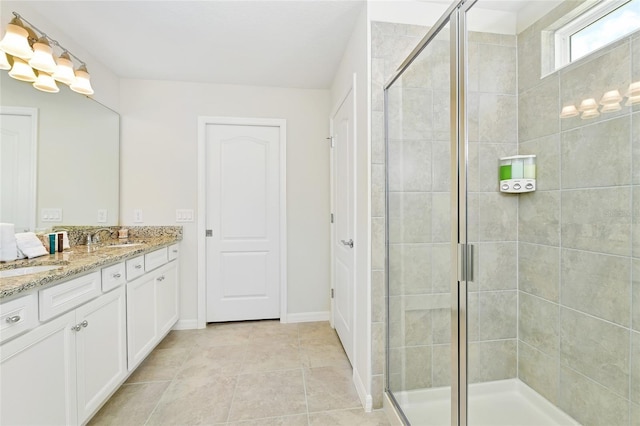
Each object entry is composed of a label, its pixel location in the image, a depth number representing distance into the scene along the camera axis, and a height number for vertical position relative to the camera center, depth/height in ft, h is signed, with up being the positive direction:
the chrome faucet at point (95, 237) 7.12 -0.62
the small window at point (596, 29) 3.77 +2.82
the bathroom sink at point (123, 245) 6.93 -0.80
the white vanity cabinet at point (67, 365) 3.38 -2.28
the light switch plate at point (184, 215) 8.93 -0.03
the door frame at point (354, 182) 6.10 +0.72
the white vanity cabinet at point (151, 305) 6.02 -2.32
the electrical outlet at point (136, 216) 8.75 -0.06
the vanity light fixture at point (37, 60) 5.04 +3.10
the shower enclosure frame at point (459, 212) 3.53 +0.03
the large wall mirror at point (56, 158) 5.30 +1.33
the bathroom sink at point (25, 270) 4.10 -0.90
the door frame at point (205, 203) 8.98 +0.37
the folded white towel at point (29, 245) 5.06 -0.58
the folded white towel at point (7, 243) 4.72 -0.50
